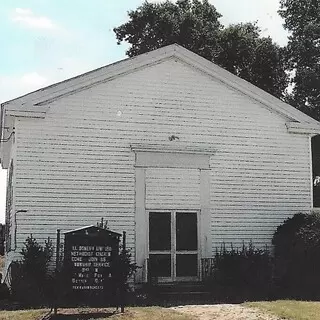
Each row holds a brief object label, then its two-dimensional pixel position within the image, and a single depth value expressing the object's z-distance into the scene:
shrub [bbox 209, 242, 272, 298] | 18.33
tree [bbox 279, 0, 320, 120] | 35.00
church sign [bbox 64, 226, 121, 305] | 13.95
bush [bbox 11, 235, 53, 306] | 16.53
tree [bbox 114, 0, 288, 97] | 39.19
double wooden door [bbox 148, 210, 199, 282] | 19.30
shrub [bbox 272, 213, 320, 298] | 18.50
